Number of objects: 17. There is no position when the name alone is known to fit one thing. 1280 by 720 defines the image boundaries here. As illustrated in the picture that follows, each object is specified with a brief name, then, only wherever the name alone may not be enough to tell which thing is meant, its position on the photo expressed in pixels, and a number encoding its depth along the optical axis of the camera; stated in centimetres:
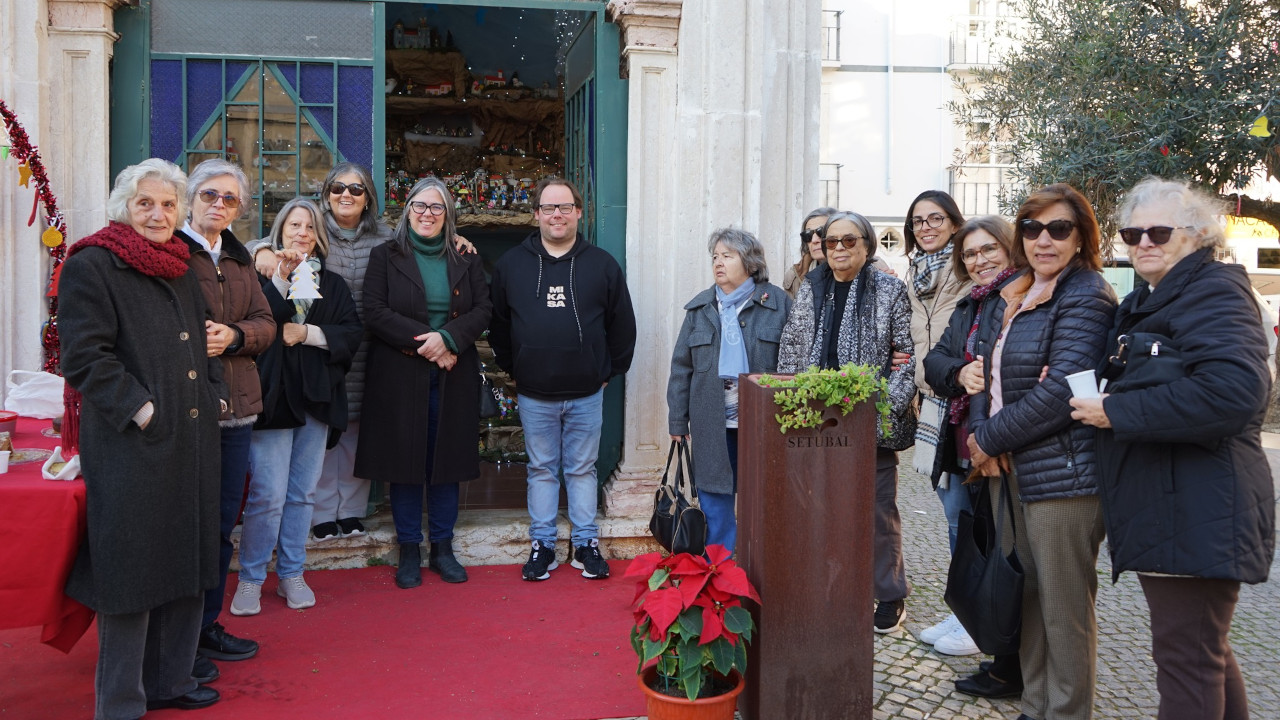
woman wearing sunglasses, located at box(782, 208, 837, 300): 478
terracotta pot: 318
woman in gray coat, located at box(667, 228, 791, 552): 464
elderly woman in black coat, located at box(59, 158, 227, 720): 306
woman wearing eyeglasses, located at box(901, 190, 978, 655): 405
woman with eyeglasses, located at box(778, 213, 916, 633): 421
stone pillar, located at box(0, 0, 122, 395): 480
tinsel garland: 462
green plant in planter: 322
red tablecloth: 311
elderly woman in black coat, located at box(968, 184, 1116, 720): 319
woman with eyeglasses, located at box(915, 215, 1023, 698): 364
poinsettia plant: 317
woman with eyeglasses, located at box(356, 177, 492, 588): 487
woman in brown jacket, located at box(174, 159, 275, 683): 375
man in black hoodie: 503
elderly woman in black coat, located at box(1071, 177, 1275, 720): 271
